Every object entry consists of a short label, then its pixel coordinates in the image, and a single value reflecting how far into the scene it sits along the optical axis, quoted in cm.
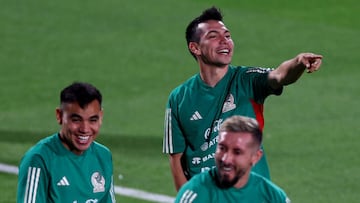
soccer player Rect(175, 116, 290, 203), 1459
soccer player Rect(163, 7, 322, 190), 1806
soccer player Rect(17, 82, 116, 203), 1600
